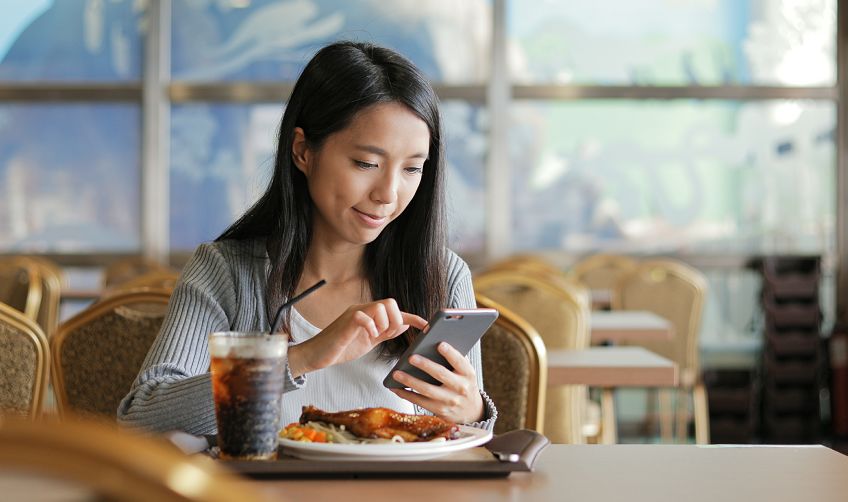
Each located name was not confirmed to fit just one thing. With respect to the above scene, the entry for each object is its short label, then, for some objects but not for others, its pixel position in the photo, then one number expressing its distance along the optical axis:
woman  1.56
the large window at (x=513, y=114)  6.67
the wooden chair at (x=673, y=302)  5.27
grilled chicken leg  1.26
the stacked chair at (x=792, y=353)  6.23
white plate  1.18
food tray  1.14
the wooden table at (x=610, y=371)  2.63
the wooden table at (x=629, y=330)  3.80
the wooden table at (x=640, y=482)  1.07
